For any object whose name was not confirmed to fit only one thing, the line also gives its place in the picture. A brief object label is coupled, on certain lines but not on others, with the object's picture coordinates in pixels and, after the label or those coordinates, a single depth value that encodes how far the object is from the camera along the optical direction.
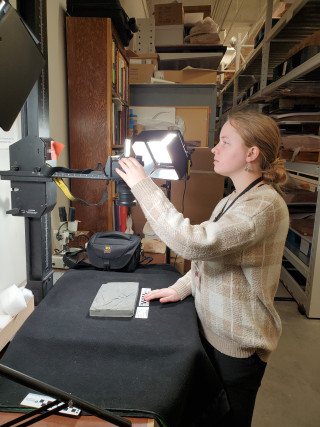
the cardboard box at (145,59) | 3.54
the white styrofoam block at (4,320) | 0.94
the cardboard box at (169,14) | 3.83
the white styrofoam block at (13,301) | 0.96
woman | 0.78
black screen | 0.69
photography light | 1.01
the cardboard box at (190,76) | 3.57
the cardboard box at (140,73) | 3.51
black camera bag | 1.22
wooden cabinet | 2.05
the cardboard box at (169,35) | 3.87
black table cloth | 0.60
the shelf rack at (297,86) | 2.21
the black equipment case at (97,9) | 2.01
